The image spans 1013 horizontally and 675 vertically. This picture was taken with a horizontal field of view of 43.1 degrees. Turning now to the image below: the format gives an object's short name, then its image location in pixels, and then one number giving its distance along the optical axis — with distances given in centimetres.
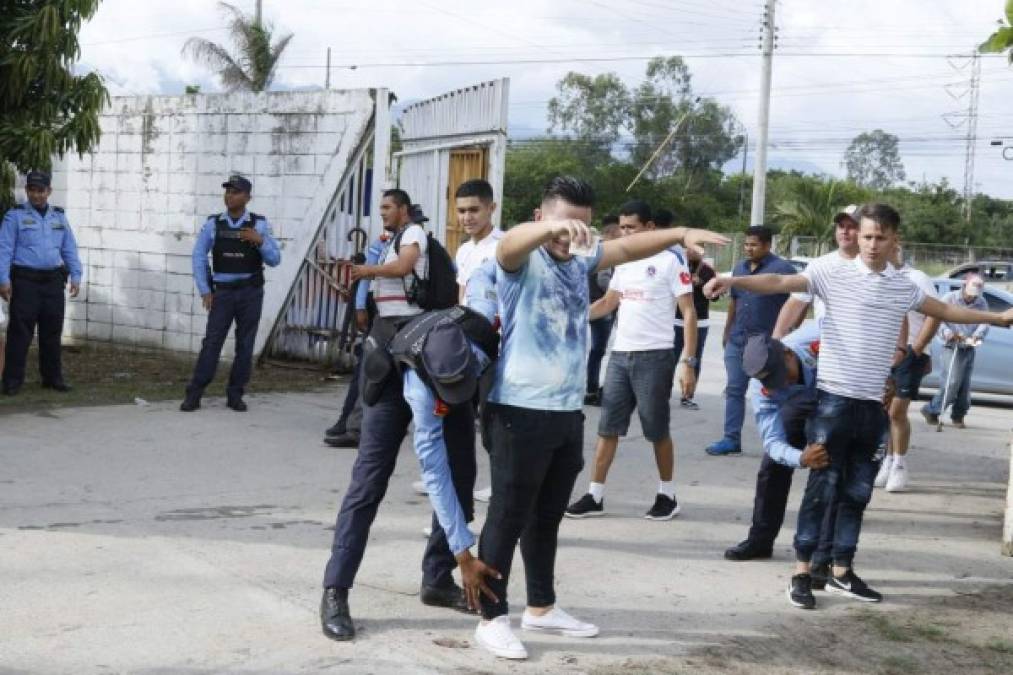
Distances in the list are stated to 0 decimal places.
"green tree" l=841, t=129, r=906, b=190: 10938
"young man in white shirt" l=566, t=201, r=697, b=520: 753
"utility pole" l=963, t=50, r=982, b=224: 6362
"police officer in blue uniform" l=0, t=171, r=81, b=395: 1107
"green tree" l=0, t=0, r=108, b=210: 1078
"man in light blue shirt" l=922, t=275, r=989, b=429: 1273
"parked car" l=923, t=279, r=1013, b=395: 1517
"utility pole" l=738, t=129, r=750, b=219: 6228
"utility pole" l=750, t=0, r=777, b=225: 3312
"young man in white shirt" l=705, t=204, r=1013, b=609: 598
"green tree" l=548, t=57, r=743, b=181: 6812
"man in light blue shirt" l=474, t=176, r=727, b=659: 492
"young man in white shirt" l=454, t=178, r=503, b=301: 681
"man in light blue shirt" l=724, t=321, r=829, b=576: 608
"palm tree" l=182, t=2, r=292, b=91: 4150
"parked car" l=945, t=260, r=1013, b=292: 2902
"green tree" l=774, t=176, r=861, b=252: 4500
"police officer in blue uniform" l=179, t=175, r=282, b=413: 1052
